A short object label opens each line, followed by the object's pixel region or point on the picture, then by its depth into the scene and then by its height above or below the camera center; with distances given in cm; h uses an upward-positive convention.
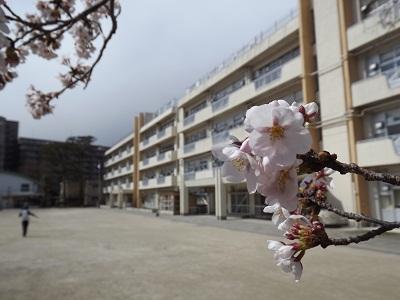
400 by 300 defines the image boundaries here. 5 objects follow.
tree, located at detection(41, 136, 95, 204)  7556 +758
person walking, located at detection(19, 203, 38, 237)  1834 -72
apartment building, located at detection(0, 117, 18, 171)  8694 +1264
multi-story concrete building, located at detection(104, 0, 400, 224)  1759 +654
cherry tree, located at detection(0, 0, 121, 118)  280 +146
